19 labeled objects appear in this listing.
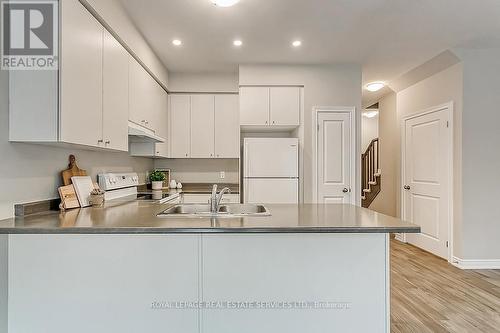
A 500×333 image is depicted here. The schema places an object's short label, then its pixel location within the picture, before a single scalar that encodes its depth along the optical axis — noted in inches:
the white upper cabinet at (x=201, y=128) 181.9
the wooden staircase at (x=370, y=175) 268.8
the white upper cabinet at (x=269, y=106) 166.6
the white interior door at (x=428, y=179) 164.9
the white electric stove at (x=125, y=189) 113.1
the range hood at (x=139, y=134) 116.5
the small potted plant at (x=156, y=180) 163.0
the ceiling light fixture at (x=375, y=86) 202.2
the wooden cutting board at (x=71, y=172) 89.2
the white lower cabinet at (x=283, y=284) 64.9
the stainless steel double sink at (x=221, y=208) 91.9
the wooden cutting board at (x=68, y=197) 85.4
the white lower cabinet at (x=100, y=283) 63.5
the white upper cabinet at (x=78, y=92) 69.6
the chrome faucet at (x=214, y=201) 89.5
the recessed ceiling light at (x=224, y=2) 98.7
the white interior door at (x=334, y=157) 169.2
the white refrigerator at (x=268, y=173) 159.0
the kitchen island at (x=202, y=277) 63.5
